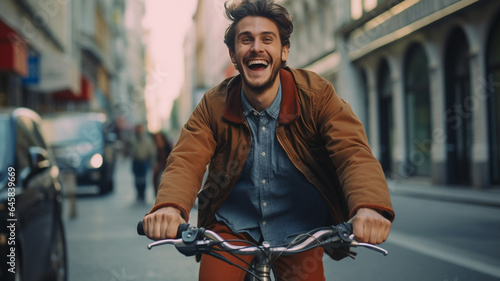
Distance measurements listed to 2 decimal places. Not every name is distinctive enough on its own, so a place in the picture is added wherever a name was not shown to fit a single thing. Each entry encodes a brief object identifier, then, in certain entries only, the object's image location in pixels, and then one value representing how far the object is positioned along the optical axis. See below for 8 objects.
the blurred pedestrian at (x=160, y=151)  14.98
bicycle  2.17
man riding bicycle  2.62
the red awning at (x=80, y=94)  30.55
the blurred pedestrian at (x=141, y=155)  15.45
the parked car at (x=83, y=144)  16.70
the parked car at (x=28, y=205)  3.85
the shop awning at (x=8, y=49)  14.95
